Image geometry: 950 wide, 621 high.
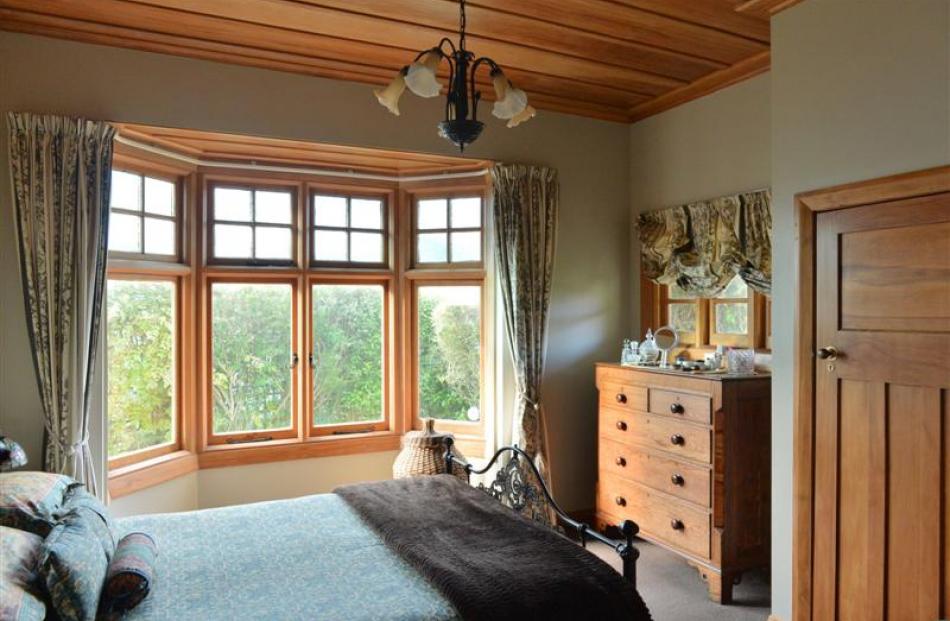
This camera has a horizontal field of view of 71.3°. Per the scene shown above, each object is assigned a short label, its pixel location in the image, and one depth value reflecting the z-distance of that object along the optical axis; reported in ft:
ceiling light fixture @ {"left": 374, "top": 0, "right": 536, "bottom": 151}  6.90
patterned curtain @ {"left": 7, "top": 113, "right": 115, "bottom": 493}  9.87
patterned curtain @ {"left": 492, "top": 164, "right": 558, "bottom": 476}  13.39
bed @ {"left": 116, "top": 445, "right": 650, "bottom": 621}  5.96
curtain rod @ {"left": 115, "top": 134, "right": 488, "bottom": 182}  11.65
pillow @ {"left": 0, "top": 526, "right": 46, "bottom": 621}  4.98
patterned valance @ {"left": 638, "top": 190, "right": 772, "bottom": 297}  11.72
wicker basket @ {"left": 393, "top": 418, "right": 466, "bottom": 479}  12.67
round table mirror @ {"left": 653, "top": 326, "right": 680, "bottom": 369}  12.85
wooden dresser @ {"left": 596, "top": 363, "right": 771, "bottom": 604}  10.80
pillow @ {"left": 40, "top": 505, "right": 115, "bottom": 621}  5.37
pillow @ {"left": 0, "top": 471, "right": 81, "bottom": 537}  6.42
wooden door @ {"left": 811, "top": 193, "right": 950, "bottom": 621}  7.54
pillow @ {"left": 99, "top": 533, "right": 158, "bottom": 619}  5.83
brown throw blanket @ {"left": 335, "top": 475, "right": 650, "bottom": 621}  6.00
